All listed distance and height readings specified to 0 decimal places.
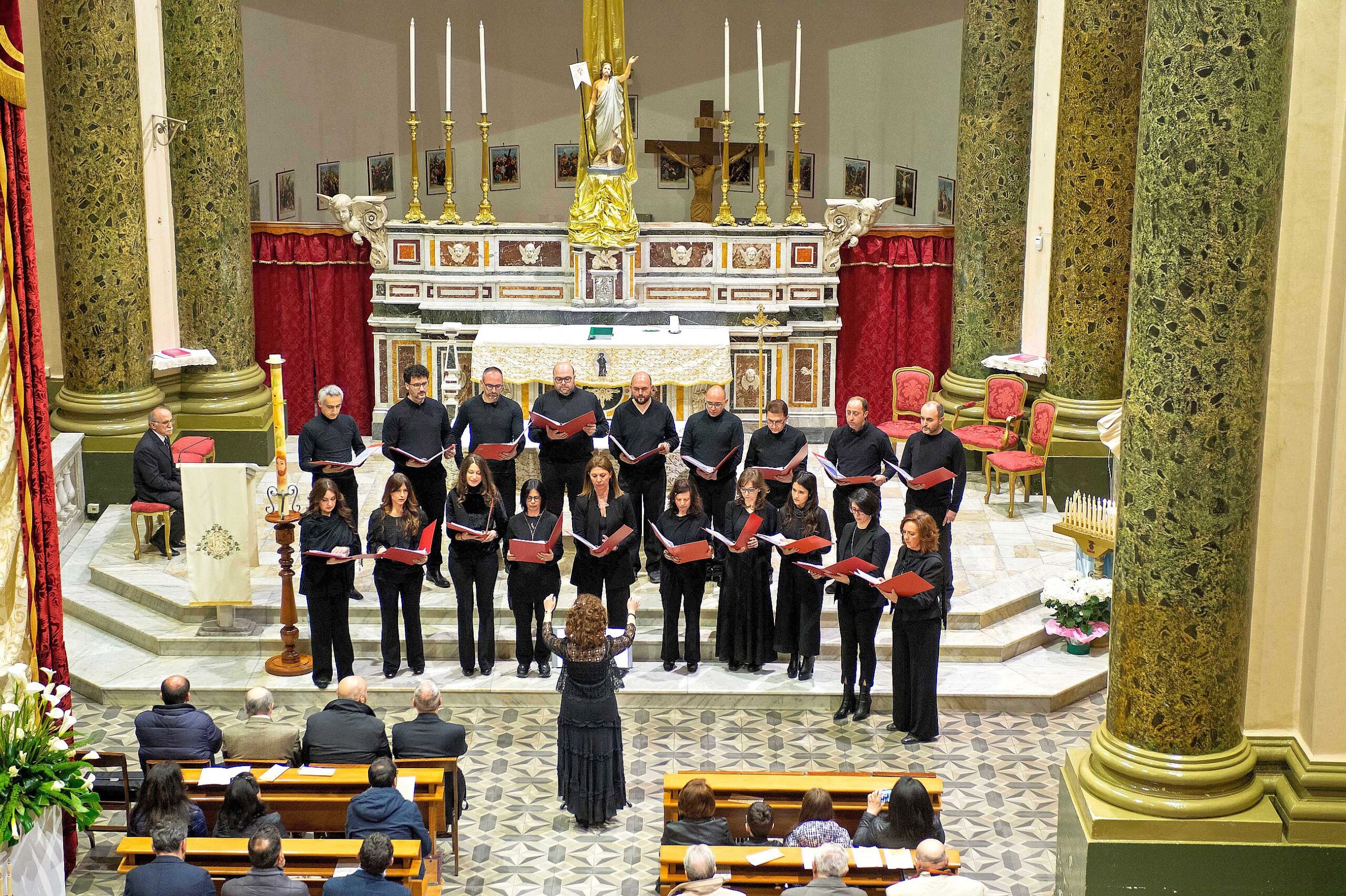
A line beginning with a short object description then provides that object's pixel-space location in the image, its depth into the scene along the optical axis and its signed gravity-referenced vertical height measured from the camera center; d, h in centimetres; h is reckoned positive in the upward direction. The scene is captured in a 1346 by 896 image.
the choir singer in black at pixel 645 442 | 1066 -145
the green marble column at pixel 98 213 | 1224 +11
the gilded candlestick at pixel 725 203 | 1501 +26
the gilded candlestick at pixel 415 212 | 1499 +16
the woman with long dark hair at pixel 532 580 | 946 -217
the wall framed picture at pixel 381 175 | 1695 +58
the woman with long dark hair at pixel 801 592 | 959 -226
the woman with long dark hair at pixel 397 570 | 948 -209
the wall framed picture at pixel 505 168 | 1738 +68
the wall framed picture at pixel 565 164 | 1734 +73
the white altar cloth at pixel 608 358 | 1344 -110
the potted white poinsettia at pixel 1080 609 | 1041 -252
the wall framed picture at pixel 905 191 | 1673 +43
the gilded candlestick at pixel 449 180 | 1464 +47
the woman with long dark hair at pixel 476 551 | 962 -199
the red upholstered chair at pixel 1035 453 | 1260 -181
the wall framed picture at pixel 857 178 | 1708 +58
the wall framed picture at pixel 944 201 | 1631 +32
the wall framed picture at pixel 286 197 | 1627 +33
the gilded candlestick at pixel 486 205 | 1484 +24
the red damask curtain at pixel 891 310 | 1528 -77
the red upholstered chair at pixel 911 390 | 1421 -145
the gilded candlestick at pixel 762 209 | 1495 +20
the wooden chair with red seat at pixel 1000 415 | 1319 -156
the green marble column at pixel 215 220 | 1344 +7
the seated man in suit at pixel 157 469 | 1123 -174
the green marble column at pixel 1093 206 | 1216 +21
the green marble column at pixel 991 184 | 1362 +43
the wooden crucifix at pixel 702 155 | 1573 +77
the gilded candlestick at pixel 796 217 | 1502 +13
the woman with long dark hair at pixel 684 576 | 964 -218
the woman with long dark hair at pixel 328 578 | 941 -213
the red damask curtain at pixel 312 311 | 1518 -81
